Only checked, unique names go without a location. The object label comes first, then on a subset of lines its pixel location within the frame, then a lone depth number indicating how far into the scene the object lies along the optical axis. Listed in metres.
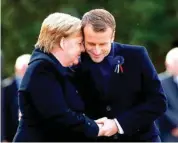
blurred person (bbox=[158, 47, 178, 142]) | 11.45
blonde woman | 6.66
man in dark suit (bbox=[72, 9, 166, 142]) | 6.97
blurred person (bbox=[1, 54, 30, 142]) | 12.22
